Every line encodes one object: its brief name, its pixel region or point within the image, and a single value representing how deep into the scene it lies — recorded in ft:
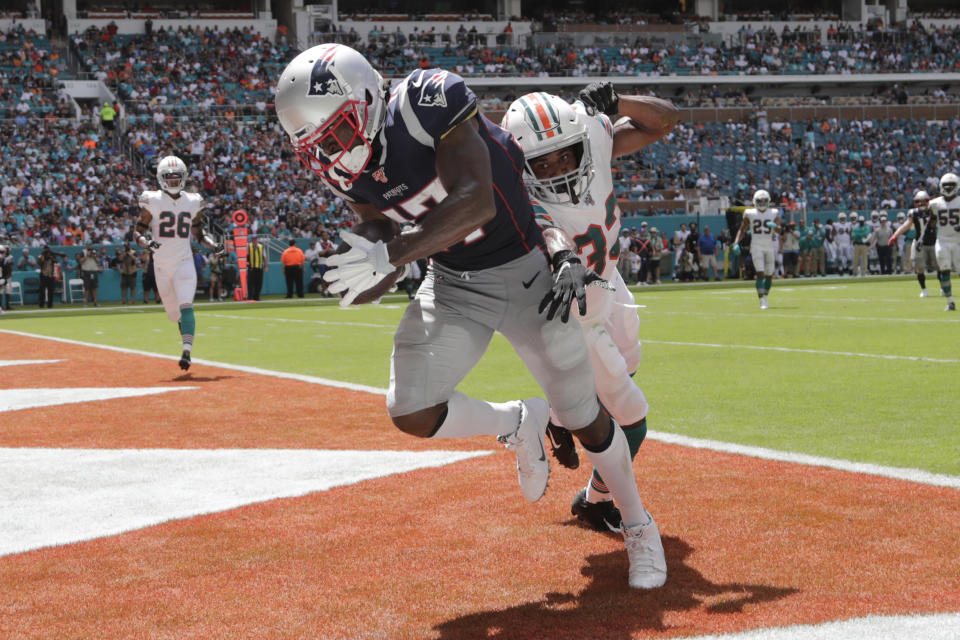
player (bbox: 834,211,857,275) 106.83
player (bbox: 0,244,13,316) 83.51
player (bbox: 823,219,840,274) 107.04
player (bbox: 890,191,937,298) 60.54
